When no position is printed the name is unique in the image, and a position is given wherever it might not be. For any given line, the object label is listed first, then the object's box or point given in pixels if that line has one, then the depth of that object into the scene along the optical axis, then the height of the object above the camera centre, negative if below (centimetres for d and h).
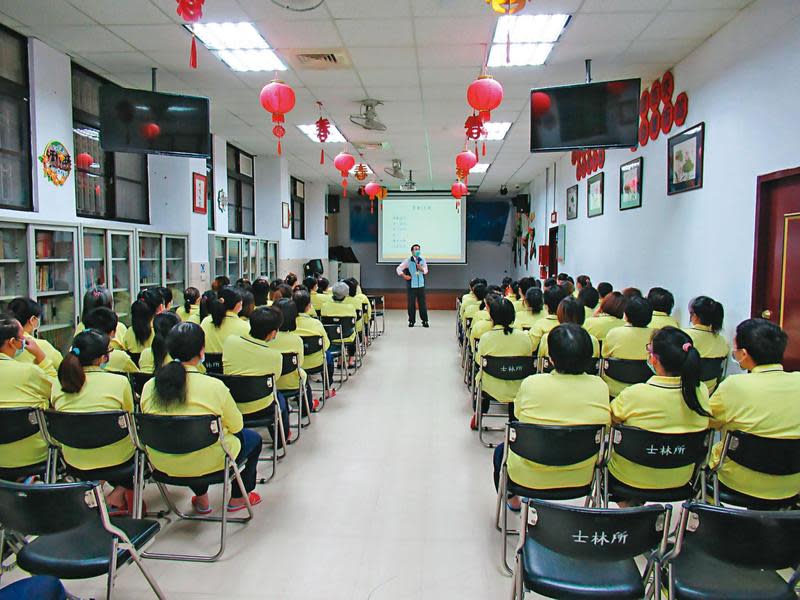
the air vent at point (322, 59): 485 +189
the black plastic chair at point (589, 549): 156 -85
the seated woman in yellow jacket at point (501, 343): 384 -56
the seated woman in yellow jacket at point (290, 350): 396 -64
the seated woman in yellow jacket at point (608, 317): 435 -42
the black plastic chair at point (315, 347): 464 -72
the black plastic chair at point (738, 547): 151 -81
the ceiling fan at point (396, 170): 1052 +191
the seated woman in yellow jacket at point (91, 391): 241 -58
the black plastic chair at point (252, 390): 320 -76
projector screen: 1351 +94
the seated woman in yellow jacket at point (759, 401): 216 -55
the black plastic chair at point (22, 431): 245 -78
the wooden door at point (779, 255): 348 +7
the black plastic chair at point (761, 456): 210 -75
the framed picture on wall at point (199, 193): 744 +98
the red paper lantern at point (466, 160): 646 +125
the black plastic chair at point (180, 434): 234 -75
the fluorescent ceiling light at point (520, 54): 473 +190
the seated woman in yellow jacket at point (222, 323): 398 -44
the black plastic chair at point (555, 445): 221 -75
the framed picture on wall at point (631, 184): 602 +95
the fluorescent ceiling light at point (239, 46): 445 +192
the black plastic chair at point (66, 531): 169 -92
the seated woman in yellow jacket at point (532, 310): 516 -43
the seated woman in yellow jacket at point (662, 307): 433 -34
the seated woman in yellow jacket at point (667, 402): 219 -56
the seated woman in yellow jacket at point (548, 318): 427 -42
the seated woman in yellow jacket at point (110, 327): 317 -39
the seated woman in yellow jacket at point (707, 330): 365 -44
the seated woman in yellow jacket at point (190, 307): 486 -41
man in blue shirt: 993 -25
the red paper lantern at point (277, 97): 405 +125
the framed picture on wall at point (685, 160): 465 +96
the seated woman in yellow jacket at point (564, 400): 232 -59
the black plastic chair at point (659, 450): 217 -75
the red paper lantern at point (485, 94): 392 +125
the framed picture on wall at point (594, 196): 754 +100
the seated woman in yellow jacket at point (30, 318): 312 -34
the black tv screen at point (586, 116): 458 +129
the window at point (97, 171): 559 +106
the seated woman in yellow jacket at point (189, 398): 242 -61
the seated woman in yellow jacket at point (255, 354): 343 -58
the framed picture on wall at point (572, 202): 890 +105
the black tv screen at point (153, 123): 490 +129
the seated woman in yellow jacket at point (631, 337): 374 -50
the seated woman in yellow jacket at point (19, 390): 256 -62
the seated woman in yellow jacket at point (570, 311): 370 -32
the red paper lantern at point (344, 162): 656 +124
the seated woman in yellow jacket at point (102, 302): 379 -32
